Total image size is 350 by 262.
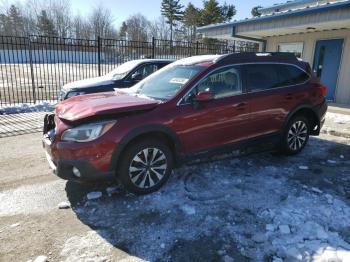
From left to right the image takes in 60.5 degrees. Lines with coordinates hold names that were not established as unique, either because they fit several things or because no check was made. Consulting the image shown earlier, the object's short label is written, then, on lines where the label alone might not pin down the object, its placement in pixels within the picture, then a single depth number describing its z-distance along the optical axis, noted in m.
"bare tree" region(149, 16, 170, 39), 61.13
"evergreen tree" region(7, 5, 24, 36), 58.97
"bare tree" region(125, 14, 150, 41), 63.19
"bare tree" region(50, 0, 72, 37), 58.28
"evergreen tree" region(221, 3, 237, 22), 46.44
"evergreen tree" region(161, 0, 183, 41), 60.34
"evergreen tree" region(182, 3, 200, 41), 52.47
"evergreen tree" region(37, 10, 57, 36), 55.49
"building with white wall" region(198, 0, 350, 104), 9.04
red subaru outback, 3.59
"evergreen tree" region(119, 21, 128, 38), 70.32
